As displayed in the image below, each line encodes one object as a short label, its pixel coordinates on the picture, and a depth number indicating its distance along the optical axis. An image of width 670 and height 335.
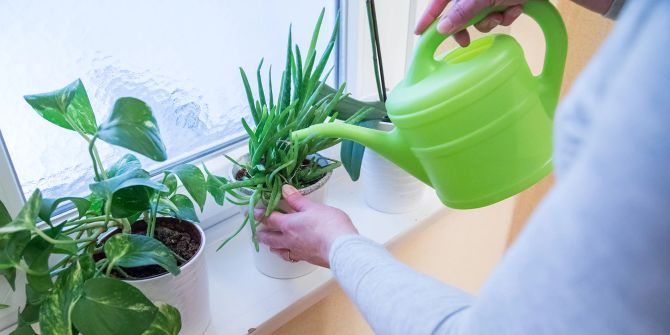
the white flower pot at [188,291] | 0.42
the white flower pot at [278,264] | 0.54
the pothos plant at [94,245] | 0.35
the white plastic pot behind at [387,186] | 0.66
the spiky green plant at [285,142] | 0.49
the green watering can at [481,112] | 0.39
